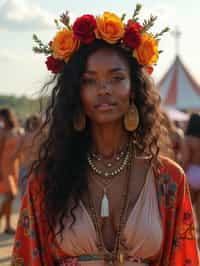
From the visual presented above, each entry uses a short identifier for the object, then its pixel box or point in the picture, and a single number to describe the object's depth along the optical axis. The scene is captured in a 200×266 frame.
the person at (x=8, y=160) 11.39
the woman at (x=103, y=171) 3.48
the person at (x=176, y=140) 9.81
